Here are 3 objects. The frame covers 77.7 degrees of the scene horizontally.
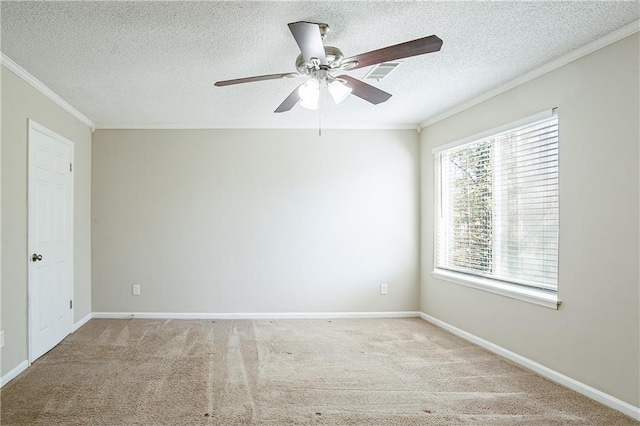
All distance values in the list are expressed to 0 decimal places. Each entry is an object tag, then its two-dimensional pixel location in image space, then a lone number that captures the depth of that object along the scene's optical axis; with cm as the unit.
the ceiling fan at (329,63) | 188
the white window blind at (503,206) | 310
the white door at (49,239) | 330
